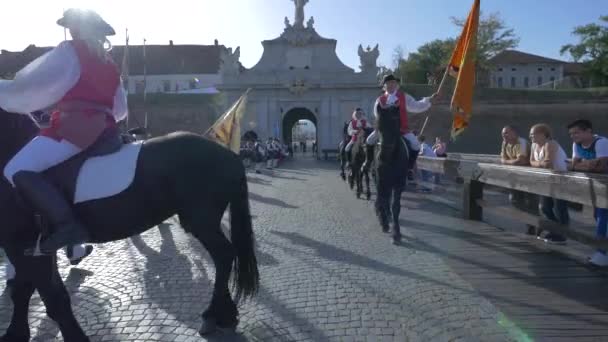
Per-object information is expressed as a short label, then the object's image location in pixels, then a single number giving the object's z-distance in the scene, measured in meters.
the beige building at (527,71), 89.81
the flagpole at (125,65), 11.34
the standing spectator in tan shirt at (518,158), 7.77
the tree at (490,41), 52.28
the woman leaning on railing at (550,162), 6.85
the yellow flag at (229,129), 10.41
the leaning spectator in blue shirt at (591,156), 5.62
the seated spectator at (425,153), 15.85
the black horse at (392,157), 7.34
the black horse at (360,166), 12.48
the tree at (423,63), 64.69
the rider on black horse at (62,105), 3.34
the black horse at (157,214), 3.57
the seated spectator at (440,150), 16.32
